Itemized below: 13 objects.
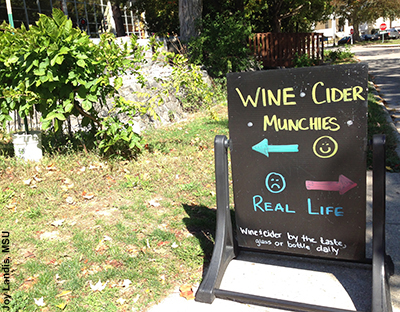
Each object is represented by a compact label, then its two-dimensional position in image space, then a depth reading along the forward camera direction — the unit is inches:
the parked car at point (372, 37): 2014.0
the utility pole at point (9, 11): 587.0
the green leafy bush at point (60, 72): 168.9
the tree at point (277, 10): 639.8
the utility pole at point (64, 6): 737.6
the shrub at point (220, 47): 442.3
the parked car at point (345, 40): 2002.0
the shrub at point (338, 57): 791.5
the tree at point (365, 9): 1600.6
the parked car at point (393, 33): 1907.0
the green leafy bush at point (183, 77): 209.6
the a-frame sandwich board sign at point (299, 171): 96.2
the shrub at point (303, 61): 552.4
